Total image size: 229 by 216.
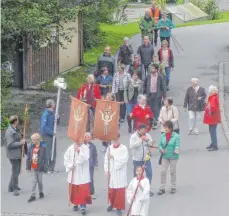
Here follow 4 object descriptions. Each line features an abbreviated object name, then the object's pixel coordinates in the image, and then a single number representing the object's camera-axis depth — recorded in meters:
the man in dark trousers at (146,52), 26.52
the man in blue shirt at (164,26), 29.86
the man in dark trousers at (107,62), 25.20
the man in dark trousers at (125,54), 27.11
